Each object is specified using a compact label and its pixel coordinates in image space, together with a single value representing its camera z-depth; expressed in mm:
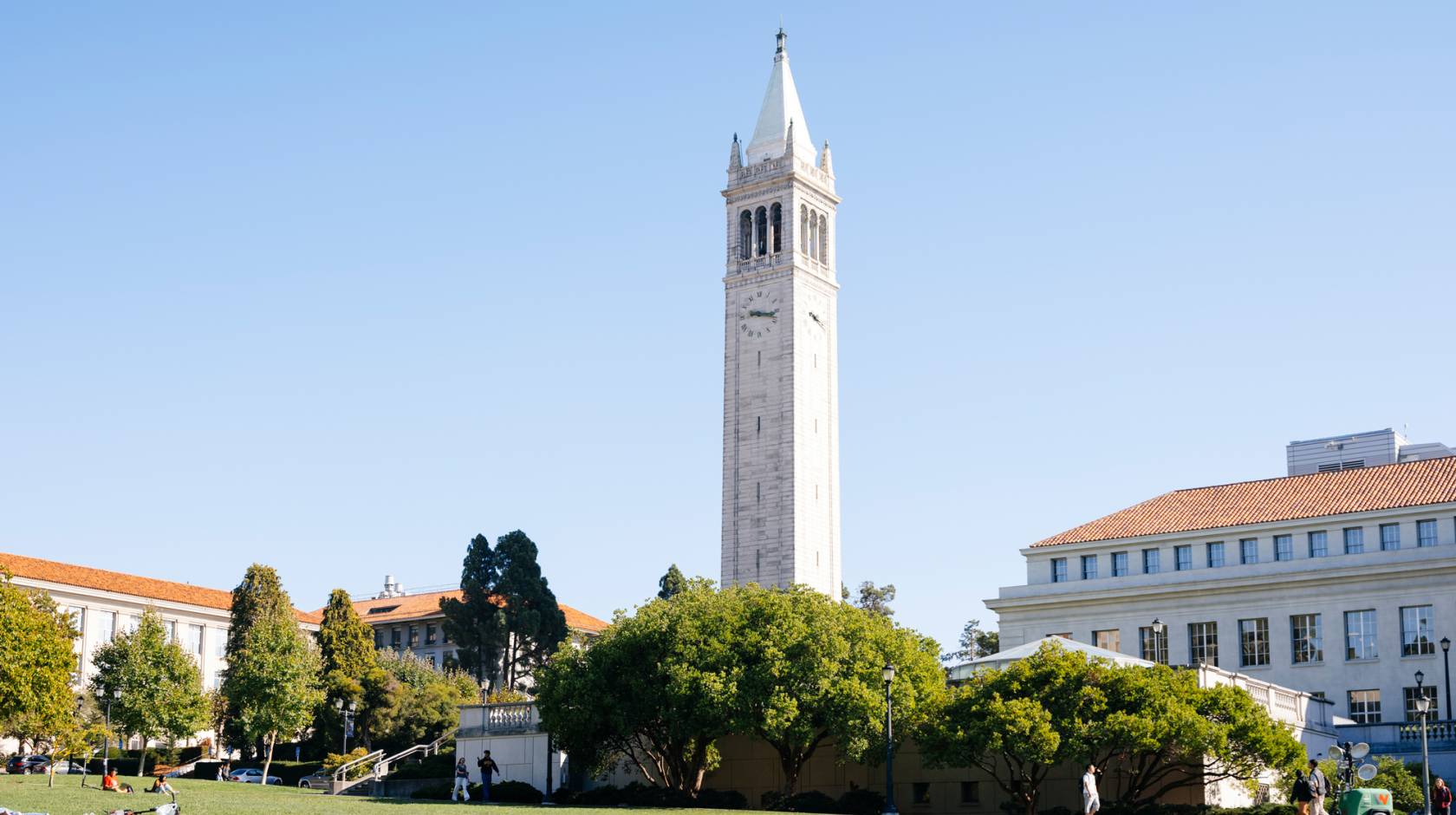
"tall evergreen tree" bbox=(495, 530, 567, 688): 101812
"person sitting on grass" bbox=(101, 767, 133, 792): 51572
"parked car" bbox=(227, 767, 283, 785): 77375
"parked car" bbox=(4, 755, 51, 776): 73500
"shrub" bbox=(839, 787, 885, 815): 52750
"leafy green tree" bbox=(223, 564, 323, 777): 75938
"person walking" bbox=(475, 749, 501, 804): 54844
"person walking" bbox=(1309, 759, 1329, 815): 38788
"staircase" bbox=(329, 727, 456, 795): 66375
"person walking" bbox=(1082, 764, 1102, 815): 40812
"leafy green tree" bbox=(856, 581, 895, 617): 135750
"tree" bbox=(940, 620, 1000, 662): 120062
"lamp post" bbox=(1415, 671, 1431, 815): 42700
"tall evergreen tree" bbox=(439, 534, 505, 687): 102062
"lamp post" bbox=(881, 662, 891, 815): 44688
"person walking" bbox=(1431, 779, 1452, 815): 46156
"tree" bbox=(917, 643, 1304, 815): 46531
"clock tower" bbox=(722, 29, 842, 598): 99438
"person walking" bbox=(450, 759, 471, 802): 53688
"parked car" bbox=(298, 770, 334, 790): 70888
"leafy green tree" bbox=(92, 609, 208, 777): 75750
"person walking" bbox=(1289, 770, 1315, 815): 40156
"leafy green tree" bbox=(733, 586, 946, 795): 51875
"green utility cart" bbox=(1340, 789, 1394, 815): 34312
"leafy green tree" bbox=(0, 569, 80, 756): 55000
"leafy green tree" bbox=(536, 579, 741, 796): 52906
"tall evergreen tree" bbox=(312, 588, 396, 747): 90375
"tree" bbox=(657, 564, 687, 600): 112544
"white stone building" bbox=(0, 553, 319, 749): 106438
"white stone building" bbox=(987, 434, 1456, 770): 74125
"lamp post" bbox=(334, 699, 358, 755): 86938
